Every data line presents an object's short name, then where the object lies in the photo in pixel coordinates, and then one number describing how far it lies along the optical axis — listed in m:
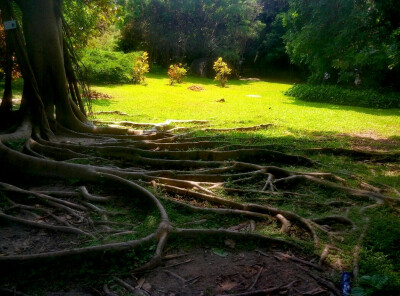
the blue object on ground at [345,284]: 3.16
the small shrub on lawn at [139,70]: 27.95
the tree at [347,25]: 9.48
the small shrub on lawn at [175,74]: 29.33
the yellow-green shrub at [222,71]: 30.26
